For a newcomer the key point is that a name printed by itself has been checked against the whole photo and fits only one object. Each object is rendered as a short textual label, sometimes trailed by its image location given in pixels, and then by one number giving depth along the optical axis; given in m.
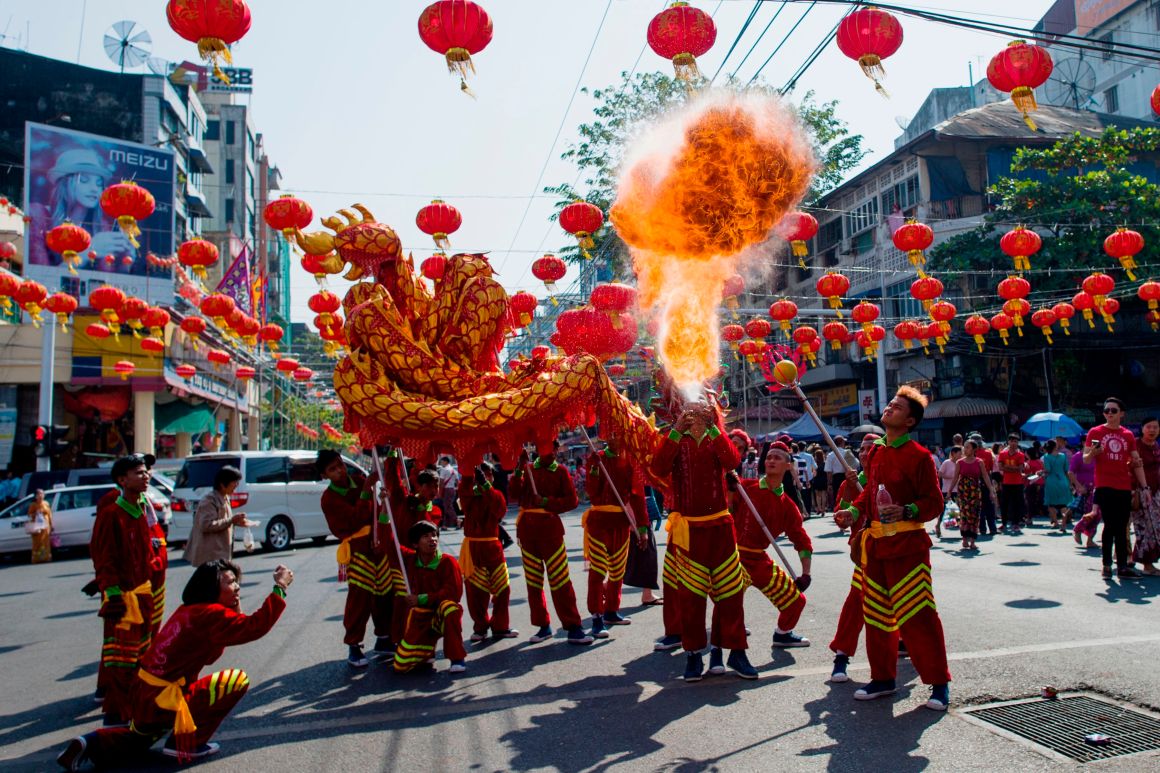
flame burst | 7.03
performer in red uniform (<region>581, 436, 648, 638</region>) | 8.29
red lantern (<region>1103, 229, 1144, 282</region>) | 13.21
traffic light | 21.03
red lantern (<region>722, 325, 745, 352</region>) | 20.13
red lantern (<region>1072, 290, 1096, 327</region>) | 16.23
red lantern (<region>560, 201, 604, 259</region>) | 12.23
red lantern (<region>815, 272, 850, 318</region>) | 15.65
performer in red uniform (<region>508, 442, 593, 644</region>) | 7.90
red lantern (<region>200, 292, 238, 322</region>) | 15.74
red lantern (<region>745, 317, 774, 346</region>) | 18.91
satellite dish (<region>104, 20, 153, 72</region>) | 37.59
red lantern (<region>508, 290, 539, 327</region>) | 15.55
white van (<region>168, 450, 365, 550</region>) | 16.77
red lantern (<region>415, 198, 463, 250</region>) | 11.47
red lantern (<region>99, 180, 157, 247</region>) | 11.86
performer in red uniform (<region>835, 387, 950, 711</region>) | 5.36
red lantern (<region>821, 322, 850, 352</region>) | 18.95
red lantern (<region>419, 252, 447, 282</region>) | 10.51
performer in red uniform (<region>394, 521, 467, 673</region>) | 6.84
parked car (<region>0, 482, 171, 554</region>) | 17.75
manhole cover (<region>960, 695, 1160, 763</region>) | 4.51
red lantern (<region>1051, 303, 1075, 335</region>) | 16.73
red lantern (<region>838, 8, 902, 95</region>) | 7.19
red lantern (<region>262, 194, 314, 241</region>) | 10.75
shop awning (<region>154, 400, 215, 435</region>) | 30.84
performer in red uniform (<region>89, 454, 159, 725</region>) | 5.91
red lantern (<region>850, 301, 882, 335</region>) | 16.77
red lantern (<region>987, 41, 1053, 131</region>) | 7.49
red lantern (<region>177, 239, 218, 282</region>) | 13.12
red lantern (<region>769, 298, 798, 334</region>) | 17.79
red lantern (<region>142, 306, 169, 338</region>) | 17.28
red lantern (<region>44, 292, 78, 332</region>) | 16.47
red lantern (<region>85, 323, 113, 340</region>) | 18.42
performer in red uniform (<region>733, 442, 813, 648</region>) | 7.08
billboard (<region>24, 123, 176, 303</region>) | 22.44
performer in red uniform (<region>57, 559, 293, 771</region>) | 4.89
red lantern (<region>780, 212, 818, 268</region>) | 9.50
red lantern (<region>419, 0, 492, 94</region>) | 7.14
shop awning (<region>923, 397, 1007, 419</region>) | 28.20
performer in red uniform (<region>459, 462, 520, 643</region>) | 8.02
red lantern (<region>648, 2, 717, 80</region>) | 7.36
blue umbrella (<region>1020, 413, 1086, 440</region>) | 19.02
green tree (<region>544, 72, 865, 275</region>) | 22.95
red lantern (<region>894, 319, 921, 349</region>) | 17.62
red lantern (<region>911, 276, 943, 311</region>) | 15.01
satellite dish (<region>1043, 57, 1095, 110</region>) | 36.78
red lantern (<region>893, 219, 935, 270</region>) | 12.56
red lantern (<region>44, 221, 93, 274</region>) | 13.78
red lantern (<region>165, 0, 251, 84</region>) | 6.72
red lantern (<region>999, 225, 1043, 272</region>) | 12.61
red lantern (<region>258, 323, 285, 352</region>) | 18.05
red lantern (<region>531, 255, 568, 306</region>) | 14.83
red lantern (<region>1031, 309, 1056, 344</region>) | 17.83
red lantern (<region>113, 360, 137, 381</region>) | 25.14
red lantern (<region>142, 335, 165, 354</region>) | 21.19
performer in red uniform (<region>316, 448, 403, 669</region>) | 7.36
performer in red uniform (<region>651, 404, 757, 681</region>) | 6.17
